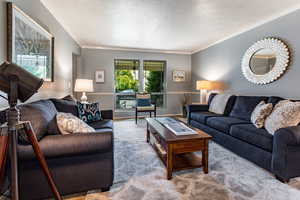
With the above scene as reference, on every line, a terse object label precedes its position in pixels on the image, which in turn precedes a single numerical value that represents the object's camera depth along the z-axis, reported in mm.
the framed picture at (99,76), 5070
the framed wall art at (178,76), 5672
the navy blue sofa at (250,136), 1754
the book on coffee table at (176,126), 2150
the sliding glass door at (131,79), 5383
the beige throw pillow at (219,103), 3439
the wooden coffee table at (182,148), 1850
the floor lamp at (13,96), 970
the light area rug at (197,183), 1573
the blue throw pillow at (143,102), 4911
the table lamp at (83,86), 3586
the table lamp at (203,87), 4102
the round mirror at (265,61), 2703
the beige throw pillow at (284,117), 1930
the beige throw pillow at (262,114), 2323
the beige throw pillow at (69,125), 1604
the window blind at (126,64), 5320
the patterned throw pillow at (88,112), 2598
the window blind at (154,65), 5531
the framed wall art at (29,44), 1590
